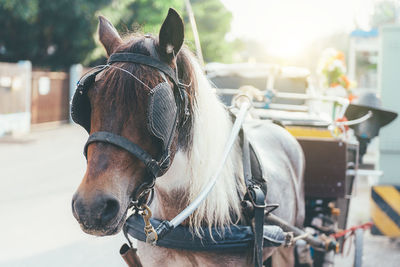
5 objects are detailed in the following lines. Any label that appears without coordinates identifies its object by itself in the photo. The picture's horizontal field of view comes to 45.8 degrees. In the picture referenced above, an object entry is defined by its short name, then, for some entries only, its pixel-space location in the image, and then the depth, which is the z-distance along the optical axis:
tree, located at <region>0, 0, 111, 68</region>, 17.77
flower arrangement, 5.60
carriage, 3.85
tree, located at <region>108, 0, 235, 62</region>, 28.87
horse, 1.62
